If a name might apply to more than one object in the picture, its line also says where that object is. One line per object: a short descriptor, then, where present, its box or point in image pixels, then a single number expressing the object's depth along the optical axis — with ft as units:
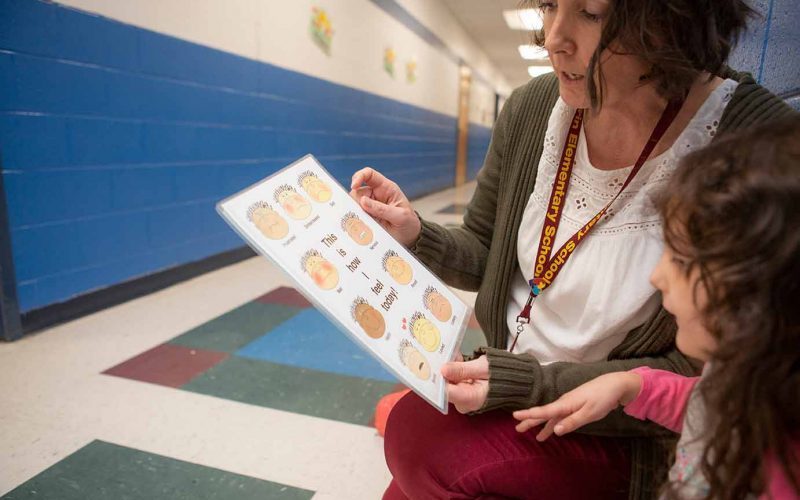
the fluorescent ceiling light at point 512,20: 23.57
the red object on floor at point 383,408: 4.41
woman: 2.30
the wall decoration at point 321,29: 11.81
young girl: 1.46
